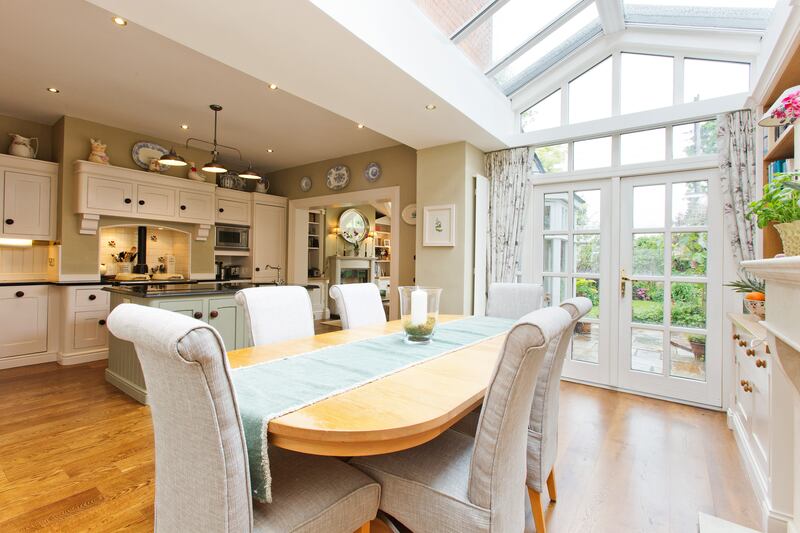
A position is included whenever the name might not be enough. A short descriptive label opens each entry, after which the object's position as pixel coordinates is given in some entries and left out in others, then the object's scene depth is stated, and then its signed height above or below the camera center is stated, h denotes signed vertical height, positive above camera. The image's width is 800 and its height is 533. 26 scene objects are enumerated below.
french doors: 3.11 -0.05
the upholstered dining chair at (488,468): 0.96 -0.63
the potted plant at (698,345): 3.14 -0.62
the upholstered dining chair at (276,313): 1.85 -0.25
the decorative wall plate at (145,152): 4.62 +1.38
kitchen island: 2.98 -0.40
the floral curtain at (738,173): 2.80 +0.72
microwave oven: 5.54 +0.40
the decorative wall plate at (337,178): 5.27 +1.24
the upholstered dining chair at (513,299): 2.82 -0.24
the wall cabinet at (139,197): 4.11 +0.80
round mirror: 8.24 +0.89
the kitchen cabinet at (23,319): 3.87 -0.60
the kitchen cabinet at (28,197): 3.88 +0.68
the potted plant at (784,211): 1.60 +0.26
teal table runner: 0.96 -0.38
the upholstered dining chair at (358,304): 2.39 -0.25
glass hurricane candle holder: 1.79 -0.23
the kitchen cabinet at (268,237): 5.86 +0.44
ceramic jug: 3.96 +1.20
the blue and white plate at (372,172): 4.88 +1.21
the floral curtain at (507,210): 3.83 +0.59
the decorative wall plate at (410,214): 4.41 +0.61
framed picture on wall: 3.83 +0.43
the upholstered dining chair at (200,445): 0.78 -0.41
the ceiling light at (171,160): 3.55 +0.96
